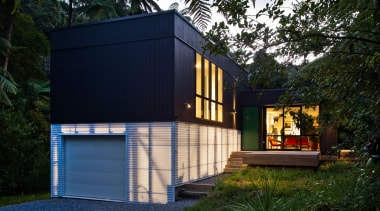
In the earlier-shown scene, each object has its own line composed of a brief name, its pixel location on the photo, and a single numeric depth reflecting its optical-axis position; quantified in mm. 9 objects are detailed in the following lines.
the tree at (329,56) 3391
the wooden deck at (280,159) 11688
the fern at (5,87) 11336
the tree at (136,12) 20430
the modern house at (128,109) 9742
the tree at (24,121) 13508
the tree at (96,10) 19234
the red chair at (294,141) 16000
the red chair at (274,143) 16469
